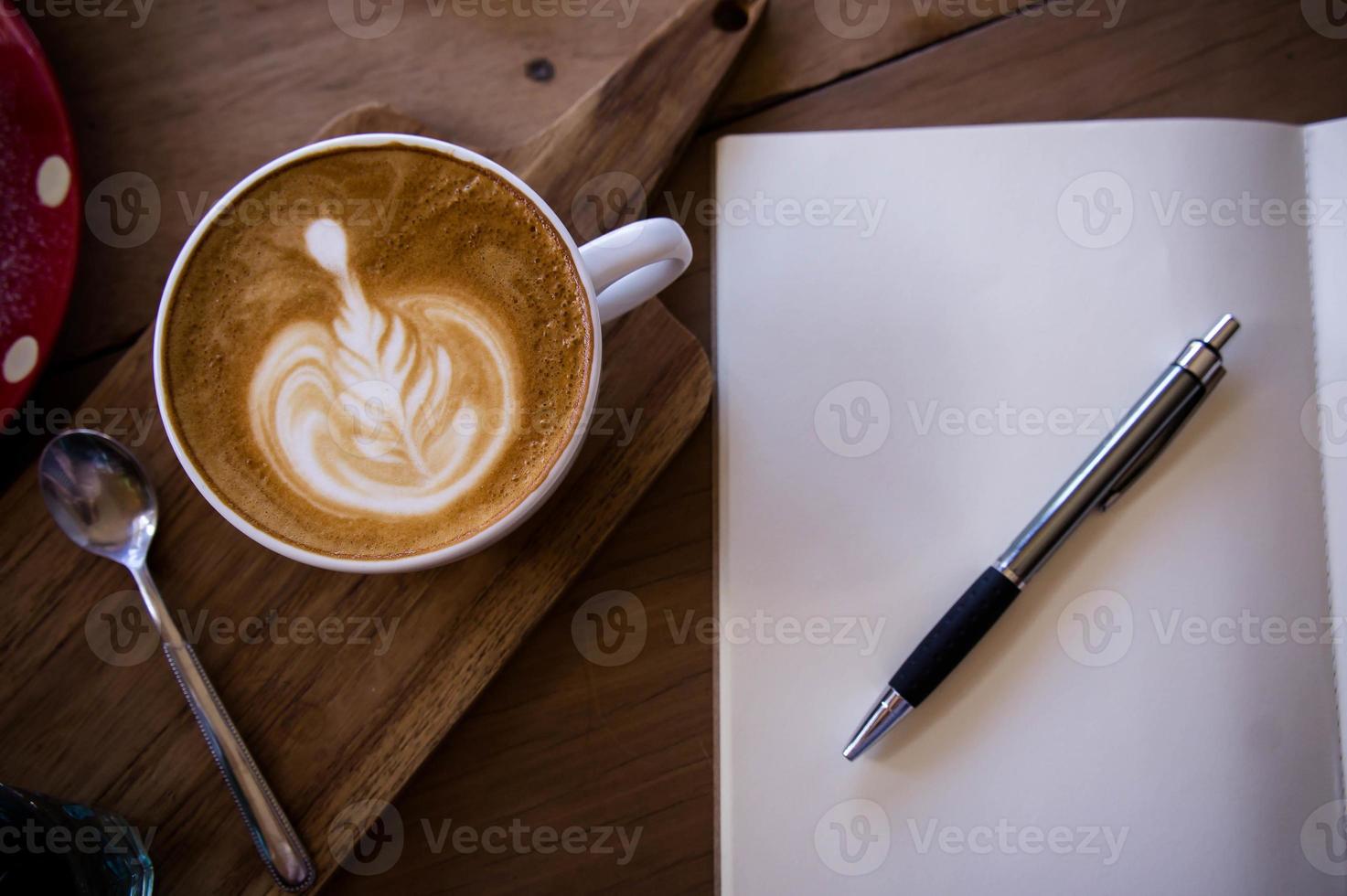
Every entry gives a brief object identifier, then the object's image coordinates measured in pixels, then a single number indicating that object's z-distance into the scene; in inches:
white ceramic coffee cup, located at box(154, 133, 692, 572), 12.3
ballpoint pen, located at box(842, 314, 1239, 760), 13.8
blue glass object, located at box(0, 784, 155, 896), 12.9
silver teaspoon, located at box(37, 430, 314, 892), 13.3
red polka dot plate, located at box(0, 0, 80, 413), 13.7
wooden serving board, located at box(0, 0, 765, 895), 13.5
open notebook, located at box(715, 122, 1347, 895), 13.9
